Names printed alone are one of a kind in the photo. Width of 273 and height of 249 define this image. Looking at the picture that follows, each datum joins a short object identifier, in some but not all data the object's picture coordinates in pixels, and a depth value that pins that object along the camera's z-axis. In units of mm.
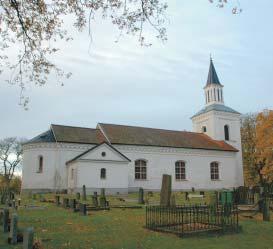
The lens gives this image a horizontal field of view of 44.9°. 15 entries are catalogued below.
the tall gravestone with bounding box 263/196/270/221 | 13047
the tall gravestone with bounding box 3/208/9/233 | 9531
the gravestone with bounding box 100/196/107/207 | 17597
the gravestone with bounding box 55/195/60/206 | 19062
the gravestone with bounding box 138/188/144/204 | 20877
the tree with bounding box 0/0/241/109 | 7336
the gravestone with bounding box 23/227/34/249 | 6530
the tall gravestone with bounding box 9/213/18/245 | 8001
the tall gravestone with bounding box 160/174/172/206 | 15427
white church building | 33094
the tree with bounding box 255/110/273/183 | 35597
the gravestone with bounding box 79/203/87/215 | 14203
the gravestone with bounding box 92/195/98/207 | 17945
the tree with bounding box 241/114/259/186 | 45531
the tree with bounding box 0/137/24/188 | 48625
